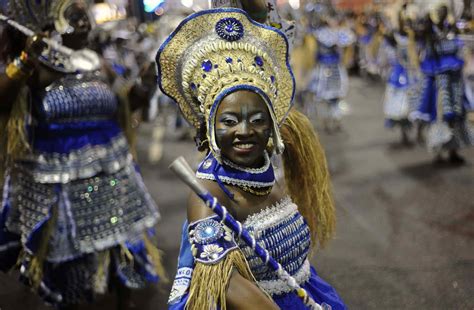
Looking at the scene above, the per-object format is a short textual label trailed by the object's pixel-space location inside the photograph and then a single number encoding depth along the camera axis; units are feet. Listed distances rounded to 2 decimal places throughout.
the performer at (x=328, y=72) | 25.12
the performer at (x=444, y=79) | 17.75
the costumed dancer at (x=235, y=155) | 4.73
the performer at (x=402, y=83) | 20.80
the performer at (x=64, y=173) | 8.57
